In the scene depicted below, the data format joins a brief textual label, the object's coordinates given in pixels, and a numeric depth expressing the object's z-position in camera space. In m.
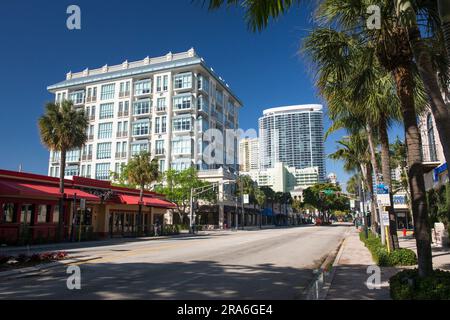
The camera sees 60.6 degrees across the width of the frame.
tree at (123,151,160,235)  42.78
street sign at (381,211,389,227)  14.38
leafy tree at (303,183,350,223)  96.76
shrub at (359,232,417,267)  13.69
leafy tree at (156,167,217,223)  62.91
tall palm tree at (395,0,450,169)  5.53
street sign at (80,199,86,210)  29.31
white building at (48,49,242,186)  76.56
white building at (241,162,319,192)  163.62
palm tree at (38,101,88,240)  30.83
